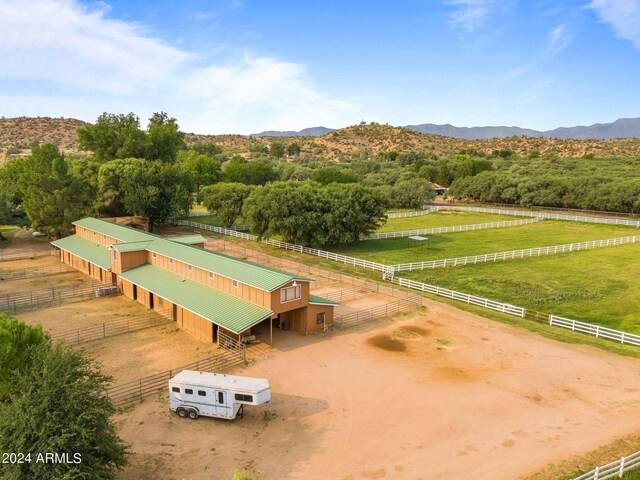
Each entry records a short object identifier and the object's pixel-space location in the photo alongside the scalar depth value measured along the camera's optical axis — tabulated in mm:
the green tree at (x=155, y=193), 55656
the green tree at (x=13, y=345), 15148
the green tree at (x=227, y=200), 61844
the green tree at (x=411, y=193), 88812
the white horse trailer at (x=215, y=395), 17266
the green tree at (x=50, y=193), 48625
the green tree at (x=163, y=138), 69125
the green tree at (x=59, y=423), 11656
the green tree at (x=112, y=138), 66375
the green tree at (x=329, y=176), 86688
